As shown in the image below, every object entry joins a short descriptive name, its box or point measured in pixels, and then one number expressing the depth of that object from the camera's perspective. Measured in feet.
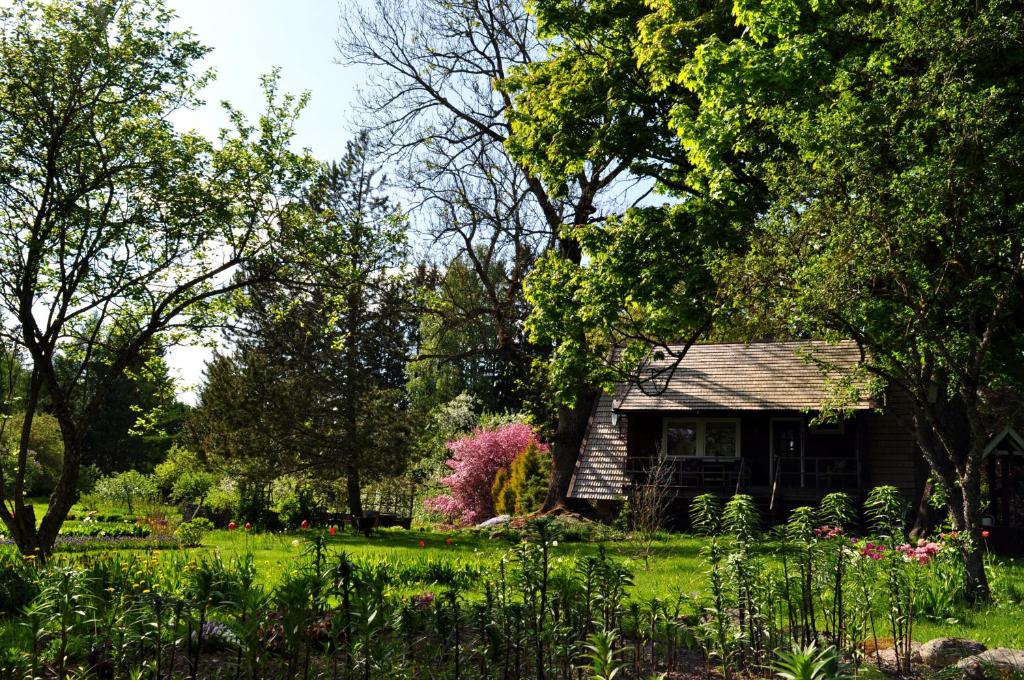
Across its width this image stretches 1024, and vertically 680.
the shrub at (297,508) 63.46
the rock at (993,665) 18.76
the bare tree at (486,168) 70.03
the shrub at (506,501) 84.99
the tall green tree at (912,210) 29.22
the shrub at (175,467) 75.25
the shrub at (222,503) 66.49
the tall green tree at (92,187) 33.40
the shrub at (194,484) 81.35
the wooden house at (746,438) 69.62
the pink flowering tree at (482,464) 93.61
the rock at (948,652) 20.49
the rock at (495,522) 69.88
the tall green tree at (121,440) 136.26
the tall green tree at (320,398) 66.33
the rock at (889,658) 20.85
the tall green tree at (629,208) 47.88
